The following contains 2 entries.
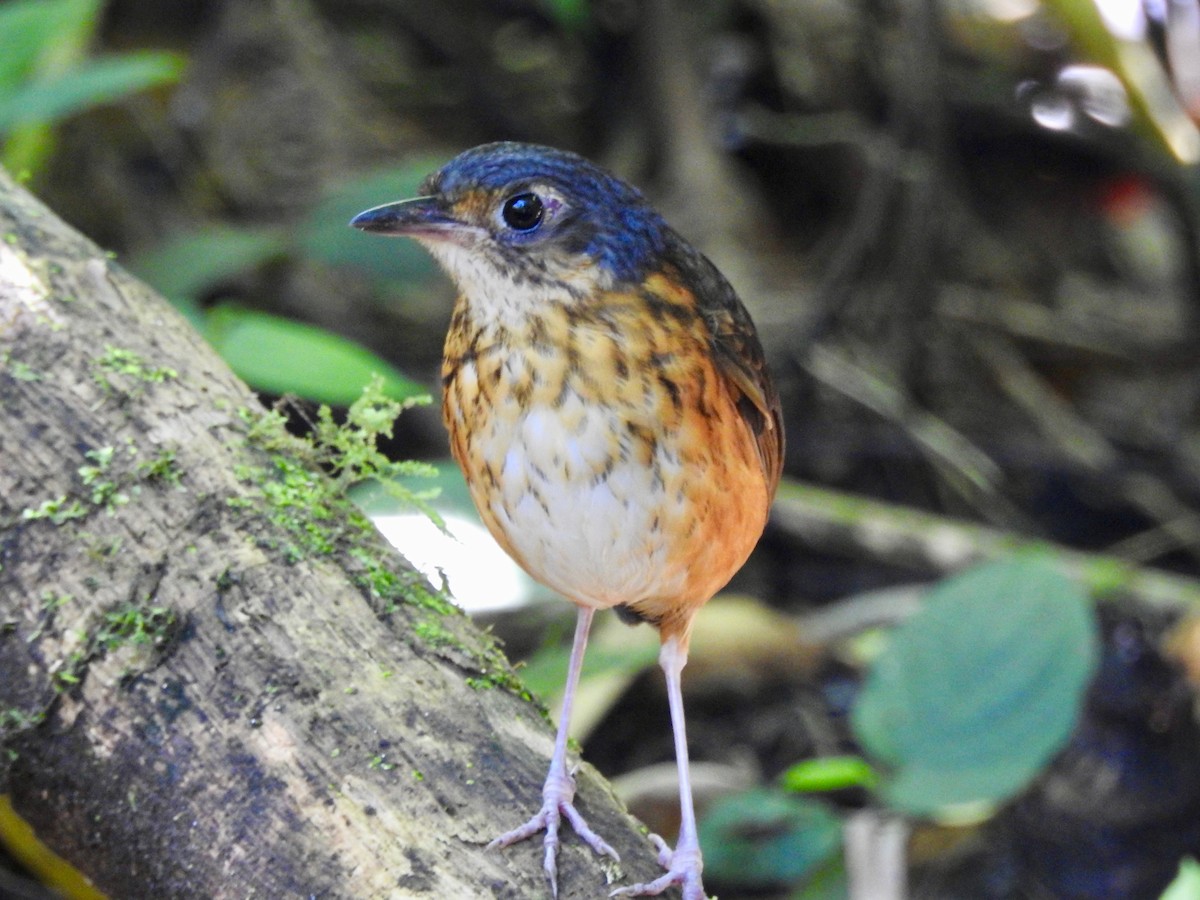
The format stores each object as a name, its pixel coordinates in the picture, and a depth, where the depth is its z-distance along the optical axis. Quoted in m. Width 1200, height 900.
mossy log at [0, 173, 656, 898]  4.29
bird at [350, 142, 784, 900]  4.90
